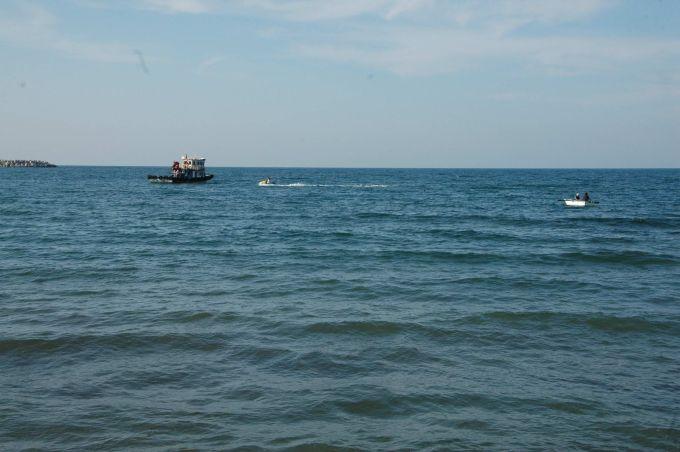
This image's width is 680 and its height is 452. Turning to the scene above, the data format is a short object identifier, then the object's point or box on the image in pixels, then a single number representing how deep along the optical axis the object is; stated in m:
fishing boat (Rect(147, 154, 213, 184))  89.75
